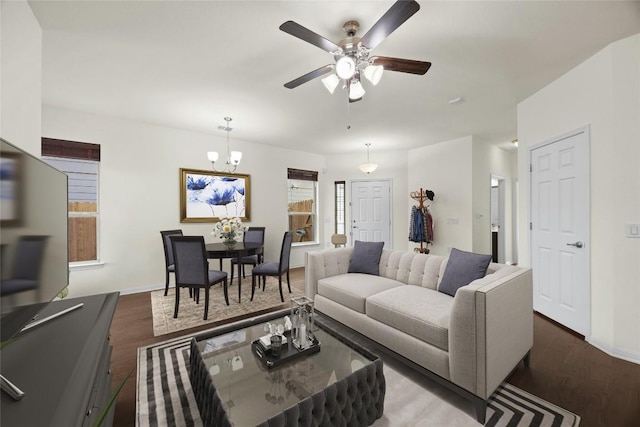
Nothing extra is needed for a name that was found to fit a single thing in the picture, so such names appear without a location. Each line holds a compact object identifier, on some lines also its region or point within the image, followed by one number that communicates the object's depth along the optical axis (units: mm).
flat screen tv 822
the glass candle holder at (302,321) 1795
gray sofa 1547
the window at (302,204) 5855
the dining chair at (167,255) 3684
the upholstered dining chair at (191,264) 2928
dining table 3396
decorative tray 1617
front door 6031
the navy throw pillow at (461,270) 2141
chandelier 3906
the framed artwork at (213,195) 4445
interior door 2562
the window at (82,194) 3564
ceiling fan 1501
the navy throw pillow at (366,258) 3080
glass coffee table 1267
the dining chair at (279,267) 3668
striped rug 1539
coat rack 5227
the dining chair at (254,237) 4390
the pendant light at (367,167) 5141
